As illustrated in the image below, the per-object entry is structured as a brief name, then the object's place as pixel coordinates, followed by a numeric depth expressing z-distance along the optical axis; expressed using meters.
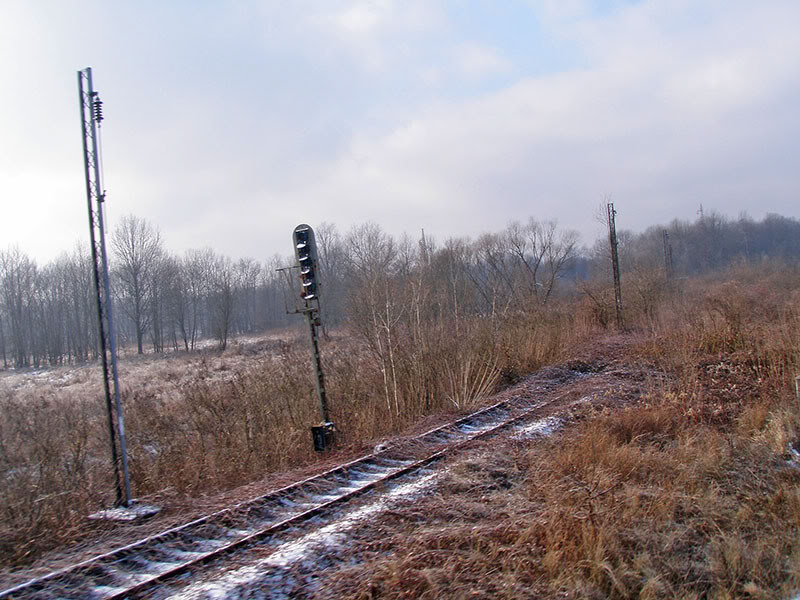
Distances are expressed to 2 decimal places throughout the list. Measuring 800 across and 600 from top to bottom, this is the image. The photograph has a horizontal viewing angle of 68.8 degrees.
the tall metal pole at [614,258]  27.75
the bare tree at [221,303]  53.78
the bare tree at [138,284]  53.41
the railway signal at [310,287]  10.62
